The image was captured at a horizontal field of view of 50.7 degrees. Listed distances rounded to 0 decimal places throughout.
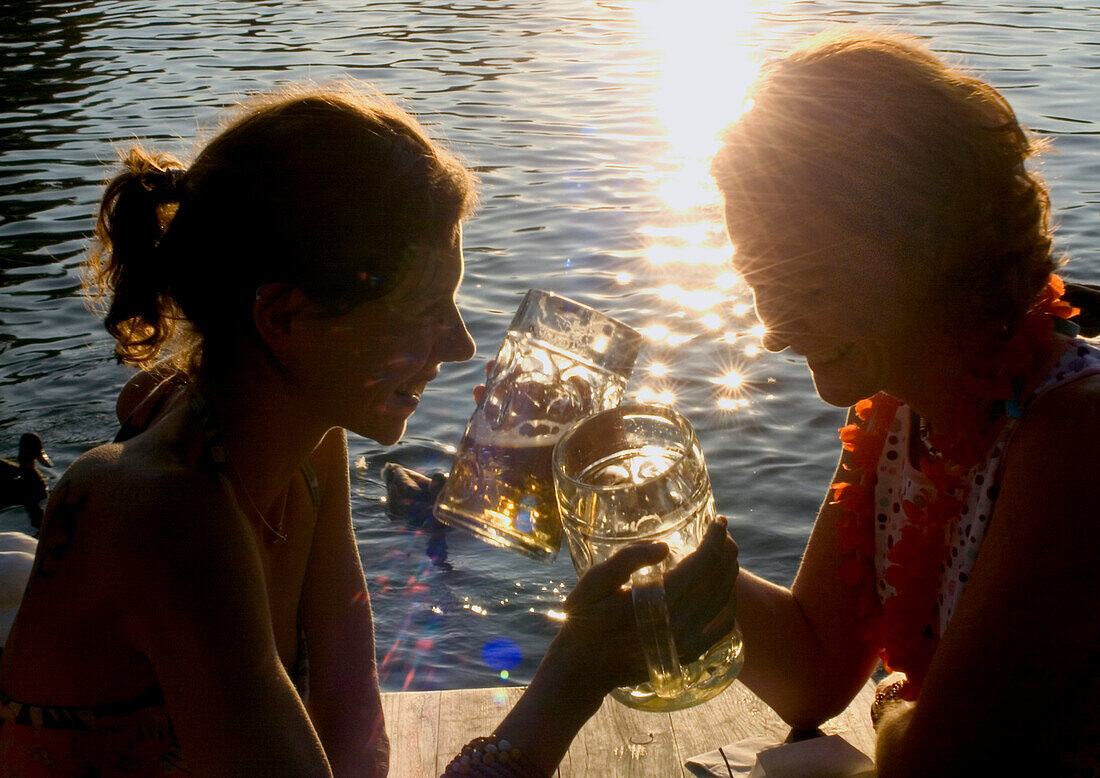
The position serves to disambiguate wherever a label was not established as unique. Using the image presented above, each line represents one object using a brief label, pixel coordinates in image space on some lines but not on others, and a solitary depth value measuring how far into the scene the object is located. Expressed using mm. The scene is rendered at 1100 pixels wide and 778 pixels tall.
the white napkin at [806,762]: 2389
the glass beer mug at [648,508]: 1874
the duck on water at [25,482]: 6711
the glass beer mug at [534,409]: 2346
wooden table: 2795
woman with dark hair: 1870
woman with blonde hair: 1950
